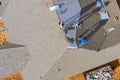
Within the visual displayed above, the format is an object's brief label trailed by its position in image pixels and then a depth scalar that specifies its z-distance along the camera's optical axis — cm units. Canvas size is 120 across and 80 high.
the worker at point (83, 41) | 1233
